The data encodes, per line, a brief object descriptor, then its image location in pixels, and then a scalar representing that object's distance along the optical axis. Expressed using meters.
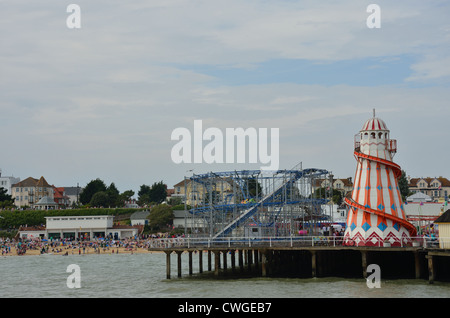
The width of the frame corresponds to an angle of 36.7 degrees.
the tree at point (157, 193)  168.88
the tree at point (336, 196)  125.25
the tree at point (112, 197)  150.84
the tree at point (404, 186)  126.18
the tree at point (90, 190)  157.50
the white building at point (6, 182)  191.69
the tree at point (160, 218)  118.75
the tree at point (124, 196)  154.69
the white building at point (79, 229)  115.38
